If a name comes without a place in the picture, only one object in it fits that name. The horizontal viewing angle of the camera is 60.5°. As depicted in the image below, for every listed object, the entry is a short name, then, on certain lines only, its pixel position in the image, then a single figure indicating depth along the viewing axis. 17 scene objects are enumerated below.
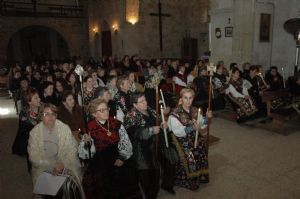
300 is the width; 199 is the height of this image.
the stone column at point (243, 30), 9.04
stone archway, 17.67
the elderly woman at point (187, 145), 3.56
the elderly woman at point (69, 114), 4.46
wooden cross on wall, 16.40
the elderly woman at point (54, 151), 3.14
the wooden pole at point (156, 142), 3.59
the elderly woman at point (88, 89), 5.52
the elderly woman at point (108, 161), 3.09
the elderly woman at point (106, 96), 4.42
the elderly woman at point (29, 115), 4.47
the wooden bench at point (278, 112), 5.77
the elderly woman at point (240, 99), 6.45
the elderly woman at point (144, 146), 3.35
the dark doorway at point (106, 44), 17.58
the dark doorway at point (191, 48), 17.16
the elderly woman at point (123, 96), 4.80
